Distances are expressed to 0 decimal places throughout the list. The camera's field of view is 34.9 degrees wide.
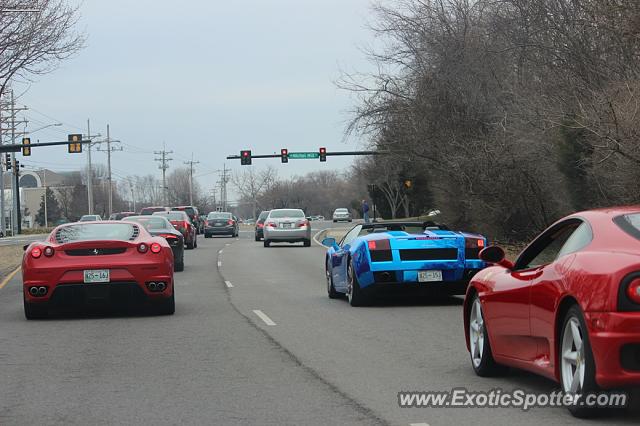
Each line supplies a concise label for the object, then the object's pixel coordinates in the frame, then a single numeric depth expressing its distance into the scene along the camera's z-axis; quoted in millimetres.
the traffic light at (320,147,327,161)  70975
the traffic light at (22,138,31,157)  51550
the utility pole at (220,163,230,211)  174750
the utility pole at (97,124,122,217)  100512
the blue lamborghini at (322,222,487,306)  14336
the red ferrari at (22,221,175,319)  13509
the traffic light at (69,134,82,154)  51556
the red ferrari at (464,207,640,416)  6012
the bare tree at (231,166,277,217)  186500
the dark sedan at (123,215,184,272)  23886
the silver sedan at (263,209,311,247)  40031
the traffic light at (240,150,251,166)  70688
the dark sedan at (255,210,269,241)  47531
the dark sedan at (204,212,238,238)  54906
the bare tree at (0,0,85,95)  27984
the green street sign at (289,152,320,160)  73012
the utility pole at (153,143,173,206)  140250
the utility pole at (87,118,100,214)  86312
